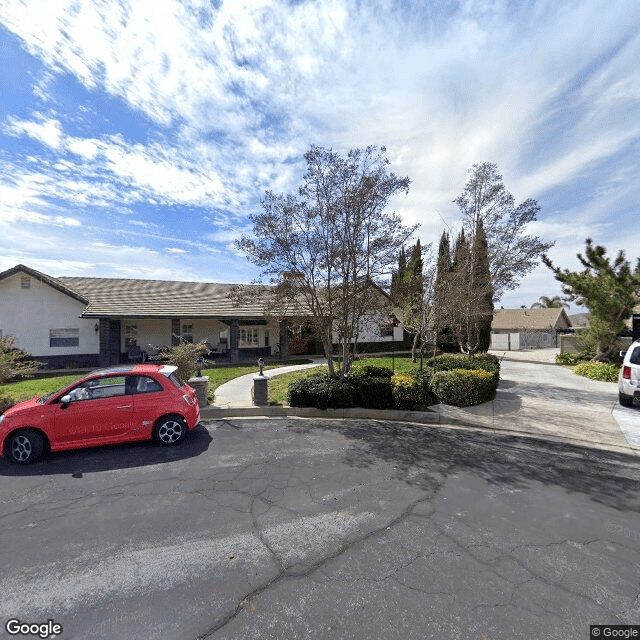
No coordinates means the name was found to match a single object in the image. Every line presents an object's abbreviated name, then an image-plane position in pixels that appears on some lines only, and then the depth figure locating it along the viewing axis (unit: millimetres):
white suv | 9266
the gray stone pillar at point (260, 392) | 9617
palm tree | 66662
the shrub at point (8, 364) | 9398
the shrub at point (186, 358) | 10578
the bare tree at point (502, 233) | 14695
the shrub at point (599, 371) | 14719
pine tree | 18188
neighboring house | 34438
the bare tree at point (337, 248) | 9469
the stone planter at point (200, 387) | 9516
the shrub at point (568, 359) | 20906
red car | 6055
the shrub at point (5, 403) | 8734
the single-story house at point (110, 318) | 18625
